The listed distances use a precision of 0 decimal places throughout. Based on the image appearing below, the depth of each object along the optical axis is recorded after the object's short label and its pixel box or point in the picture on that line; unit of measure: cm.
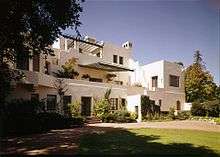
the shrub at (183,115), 2183
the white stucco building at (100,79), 1626
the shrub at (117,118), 1841
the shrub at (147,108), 2019
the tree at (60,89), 1793
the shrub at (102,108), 1899
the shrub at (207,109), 2259
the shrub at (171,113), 2134
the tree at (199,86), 2820
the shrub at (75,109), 1760
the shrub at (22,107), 1285
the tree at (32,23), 818
